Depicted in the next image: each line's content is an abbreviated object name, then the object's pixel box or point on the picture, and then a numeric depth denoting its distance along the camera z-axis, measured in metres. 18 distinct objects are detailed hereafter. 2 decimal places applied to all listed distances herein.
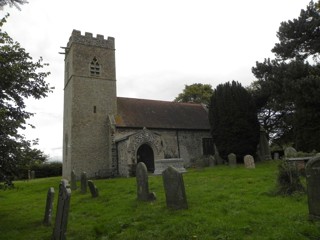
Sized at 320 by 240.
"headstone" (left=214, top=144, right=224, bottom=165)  24.05
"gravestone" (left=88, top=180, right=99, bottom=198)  10.36
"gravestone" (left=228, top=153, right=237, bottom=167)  17.94
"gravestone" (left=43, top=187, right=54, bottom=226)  7.14
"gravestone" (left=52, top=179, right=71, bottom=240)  5.44
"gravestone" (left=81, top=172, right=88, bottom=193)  11.76
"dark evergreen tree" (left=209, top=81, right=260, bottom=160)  20.88
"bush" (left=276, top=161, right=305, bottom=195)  7.55
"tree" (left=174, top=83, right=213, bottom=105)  37.84
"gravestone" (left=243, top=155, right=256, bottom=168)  15.71
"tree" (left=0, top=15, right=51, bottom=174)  7.03
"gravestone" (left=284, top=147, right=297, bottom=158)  11.50
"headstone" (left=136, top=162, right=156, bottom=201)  8.33
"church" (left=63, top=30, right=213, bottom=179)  20.83
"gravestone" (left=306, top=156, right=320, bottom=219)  5.24
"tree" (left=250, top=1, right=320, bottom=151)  18.05
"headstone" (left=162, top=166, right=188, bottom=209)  6.89
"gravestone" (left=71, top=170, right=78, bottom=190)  13.29
